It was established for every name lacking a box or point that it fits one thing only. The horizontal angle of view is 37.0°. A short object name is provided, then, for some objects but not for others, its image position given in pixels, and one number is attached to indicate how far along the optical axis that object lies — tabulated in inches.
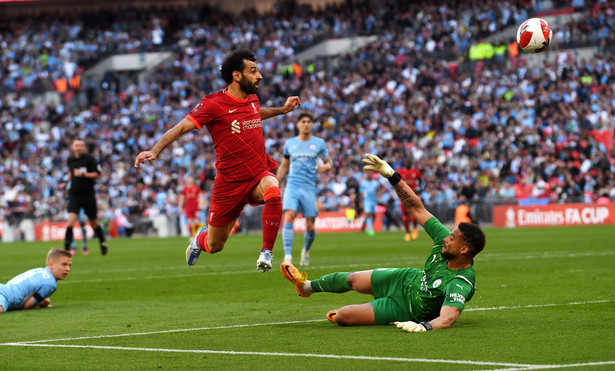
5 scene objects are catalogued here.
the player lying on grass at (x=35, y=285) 425.1
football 487.2
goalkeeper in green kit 306.3
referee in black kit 788.9
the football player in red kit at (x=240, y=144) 392.2
